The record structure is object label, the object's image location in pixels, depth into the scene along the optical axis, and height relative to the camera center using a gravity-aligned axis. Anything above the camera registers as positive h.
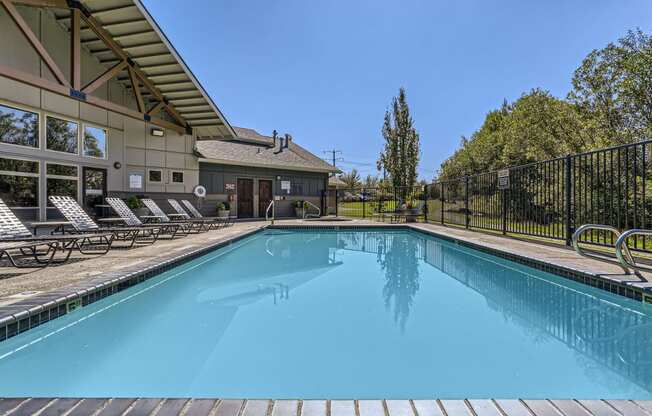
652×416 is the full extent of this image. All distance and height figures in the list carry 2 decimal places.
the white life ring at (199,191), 12.91 +0.48
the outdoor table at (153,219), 9.63 -0.41
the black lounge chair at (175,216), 9.91 -0.37
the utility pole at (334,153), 51.44 +7.31
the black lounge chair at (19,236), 4.76 -0.45
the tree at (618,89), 11.05 +3.99
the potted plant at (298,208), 16.61 -0.12
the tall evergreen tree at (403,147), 24.23 +3.87
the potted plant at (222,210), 13.75 -0.20
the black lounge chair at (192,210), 11.96 -0.18
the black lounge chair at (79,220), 6.47 -0.28
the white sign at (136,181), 10.98 +0.71
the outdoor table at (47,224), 6.16 -0.34
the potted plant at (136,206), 10.54 -0.05
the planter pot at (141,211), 11.10 -0.20
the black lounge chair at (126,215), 8.05 -0.25
